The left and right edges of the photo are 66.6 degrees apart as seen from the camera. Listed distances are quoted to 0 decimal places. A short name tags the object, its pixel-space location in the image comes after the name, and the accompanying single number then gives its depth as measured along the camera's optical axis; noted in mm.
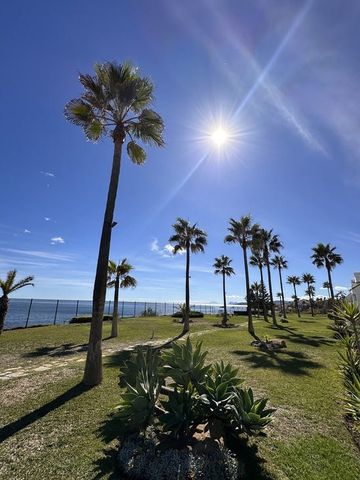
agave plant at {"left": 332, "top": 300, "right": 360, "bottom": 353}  6496
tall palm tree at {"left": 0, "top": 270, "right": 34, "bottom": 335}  18203
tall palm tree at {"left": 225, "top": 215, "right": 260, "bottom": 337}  25883
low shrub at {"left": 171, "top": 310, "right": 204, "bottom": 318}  38488
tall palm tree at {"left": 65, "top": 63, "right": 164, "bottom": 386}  8375
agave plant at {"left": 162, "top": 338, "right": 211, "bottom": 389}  4633
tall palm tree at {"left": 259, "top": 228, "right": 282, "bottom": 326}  35781
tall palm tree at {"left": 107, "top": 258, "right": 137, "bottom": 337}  21516
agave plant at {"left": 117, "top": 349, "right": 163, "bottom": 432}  4148
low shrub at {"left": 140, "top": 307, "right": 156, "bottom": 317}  40428
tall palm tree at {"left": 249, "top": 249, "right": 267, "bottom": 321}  38294
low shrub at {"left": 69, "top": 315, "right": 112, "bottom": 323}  29203
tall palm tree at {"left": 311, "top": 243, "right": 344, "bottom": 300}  38094
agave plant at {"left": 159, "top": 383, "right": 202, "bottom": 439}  4055
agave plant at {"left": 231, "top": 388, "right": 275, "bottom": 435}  4062
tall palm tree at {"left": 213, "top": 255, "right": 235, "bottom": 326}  37562
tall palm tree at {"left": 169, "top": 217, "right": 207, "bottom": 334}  25812
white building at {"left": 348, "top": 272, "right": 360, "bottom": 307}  15639
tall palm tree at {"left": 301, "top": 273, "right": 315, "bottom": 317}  70312
